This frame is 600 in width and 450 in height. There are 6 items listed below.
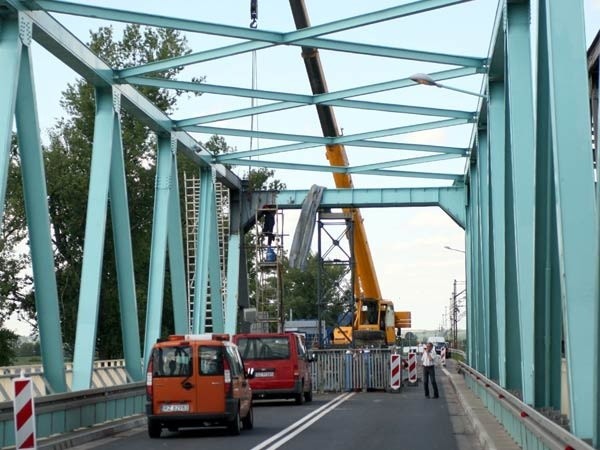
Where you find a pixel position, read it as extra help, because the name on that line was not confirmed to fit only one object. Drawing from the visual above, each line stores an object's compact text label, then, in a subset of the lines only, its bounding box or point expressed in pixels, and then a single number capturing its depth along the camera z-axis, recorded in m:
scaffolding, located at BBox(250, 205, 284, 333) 41.75
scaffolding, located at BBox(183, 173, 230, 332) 39.78
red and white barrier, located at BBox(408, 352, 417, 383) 42.16
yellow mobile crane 45.12
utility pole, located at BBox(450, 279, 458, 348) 113.63
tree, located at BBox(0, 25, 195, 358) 62.31
